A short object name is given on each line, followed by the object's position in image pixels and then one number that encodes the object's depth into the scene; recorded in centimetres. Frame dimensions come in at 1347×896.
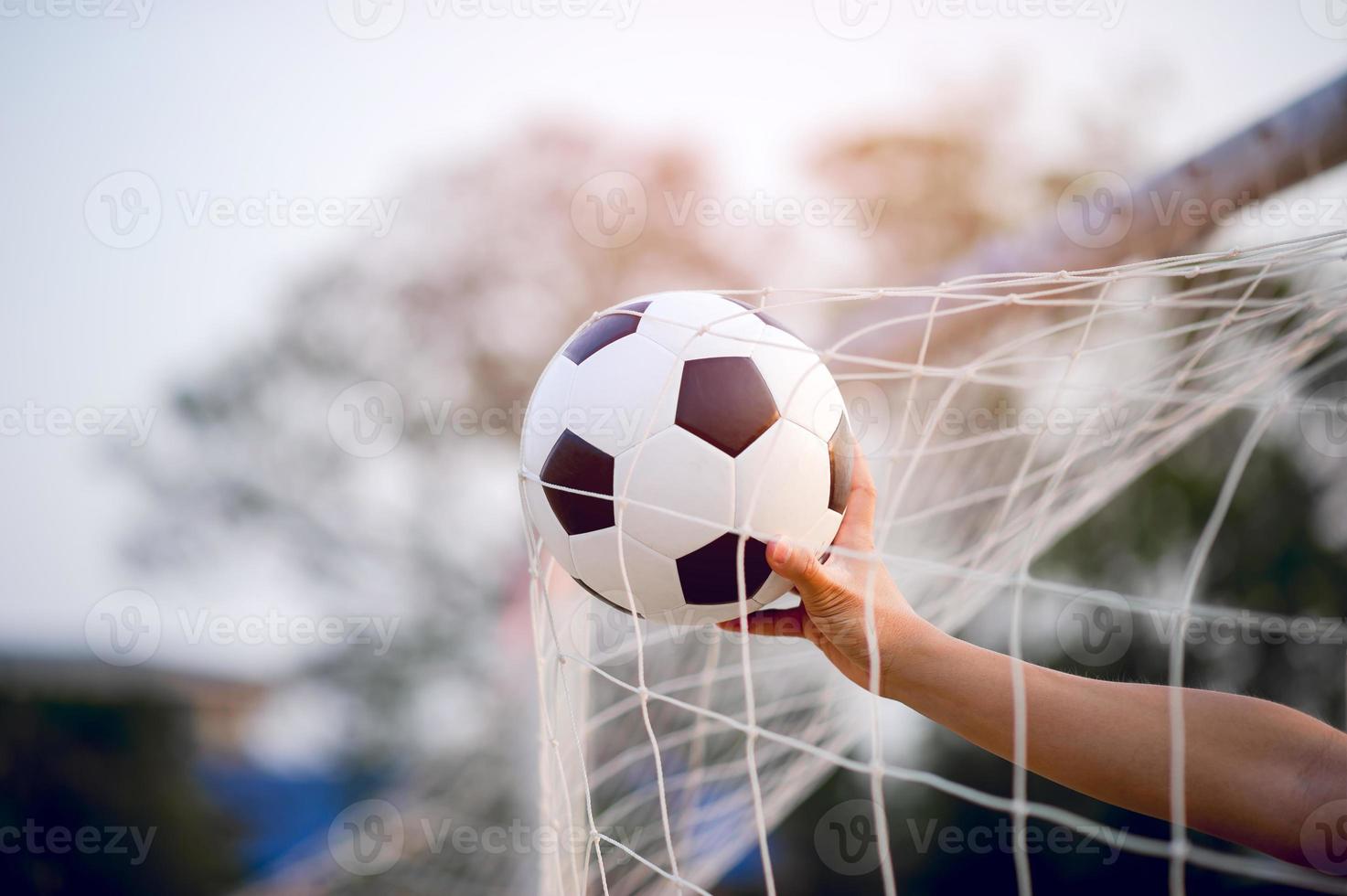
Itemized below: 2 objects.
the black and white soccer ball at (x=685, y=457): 127
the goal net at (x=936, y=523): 133
